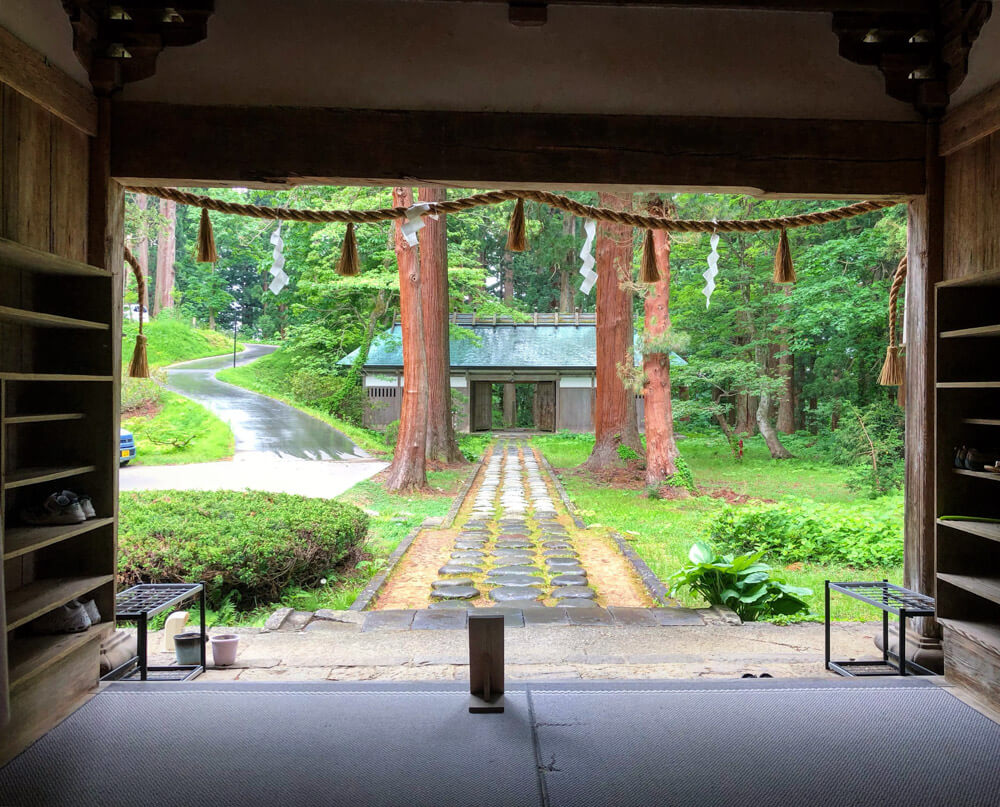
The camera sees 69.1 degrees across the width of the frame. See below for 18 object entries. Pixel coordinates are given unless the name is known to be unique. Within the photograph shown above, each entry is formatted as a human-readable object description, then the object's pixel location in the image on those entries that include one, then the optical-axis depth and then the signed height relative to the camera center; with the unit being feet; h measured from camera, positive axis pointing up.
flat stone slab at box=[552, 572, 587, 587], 17.12 -4.18
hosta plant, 14.43 -3.64
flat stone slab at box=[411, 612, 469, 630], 13.62 -4.15
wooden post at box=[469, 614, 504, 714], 8.58 -3.15
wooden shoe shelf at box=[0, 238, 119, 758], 8.21 -0.54
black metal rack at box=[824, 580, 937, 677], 9.98 -2.76
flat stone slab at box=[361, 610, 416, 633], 13.53 -4.15
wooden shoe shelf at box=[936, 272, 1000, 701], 9.36 -0.70
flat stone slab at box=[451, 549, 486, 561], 19.81 -4.15
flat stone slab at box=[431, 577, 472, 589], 17.07 -4.24
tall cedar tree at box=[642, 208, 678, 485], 30.81 +0.23
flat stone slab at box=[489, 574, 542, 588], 17.07 -4.18
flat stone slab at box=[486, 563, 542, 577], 18.04 -4.16
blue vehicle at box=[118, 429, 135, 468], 37.58 -2.42
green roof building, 57.26 +3.12
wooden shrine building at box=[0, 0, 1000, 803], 9.10 +3.71
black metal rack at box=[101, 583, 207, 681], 9.64 -2.83
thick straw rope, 10.77 +2.97
